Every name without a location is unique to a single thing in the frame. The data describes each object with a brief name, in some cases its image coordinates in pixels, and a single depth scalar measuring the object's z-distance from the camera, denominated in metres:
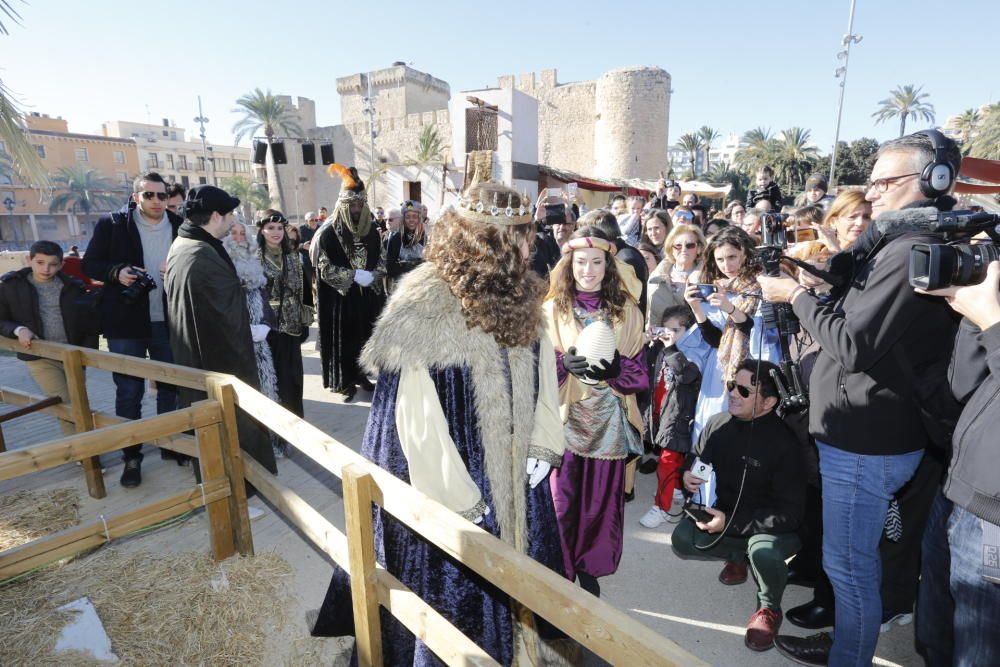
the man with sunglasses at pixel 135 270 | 3.92
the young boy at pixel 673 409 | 3.32
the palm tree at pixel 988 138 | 21.98
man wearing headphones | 1.68
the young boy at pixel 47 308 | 3.83
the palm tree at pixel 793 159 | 35.25
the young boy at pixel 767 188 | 7.60
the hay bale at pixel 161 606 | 2.42
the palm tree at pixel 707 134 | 45.78
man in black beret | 3.21
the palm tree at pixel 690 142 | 46.09
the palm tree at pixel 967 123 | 27.43
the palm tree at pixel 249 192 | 49.31
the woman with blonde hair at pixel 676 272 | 3.96
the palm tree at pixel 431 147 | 37.41
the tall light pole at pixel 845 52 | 23.52
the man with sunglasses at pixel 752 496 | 2.55
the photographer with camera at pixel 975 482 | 1.36
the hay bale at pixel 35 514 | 3.37
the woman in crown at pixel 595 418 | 2.75
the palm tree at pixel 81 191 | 53.34
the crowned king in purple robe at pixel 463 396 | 1.74
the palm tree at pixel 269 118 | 42.87
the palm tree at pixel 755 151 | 37.89
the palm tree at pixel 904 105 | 43.44
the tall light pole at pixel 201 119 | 45.53
